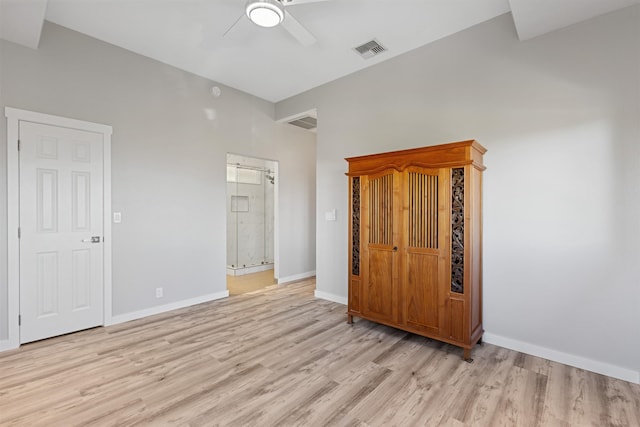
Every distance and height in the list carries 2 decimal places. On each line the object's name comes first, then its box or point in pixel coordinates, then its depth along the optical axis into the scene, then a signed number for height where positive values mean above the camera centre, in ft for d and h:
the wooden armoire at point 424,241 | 8.48 -0.88
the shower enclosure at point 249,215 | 20.52 -0.17
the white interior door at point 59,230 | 9.26 -0.59
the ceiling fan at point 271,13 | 7.07 +4.99
